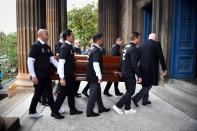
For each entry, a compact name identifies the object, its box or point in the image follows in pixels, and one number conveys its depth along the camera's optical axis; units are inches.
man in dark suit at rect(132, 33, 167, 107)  265.7
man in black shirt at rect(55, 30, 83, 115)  224.7
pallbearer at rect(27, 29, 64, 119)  219.6
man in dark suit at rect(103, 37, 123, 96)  334.0
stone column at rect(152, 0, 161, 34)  362.3
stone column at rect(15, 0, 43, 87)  352.2
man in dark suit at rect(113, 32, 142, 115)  240.5
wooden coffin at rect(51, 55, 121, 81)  268.7
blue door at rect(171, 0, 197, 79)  328.5
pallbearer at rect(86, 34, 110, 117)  228.2
